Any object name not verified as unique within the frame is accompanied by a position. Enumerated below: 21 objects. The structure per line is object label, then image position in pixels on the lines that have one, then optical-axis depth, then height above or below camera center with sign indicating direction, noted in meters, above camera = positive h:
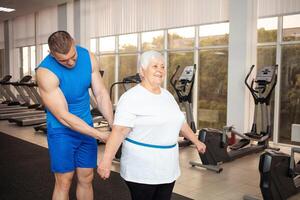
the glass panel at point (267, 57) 5.91 +0.49
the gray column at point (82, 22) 9.96 +1.89
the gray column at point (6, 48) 14.27 +1.51
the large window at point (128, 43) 8.95 +1.13
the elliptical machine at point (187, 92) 5.60 -0.17
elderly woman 1.70 -0.29
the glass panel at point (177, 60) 7.47 +0.53
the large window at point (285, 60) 5.65 +0.44
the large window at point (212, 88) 6.87 -0.12
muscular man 1.89 -0.17
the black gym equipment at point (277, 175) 2.87 -0.86
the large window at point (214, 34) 6.68 +1.06
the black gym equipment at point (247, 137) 4.24 -0.79
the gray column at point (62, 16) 10.72 +2.25
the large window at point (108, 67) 9.75 +0.46
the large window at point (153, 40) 8.14 +1.11
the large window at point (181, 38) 7.37 +1.07
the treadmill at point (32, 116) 7.77 -0.92
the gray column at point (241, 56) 5.78 +0.50
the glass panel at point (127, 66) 9.07 +0.48
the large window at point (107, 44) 9.58 +1.18
